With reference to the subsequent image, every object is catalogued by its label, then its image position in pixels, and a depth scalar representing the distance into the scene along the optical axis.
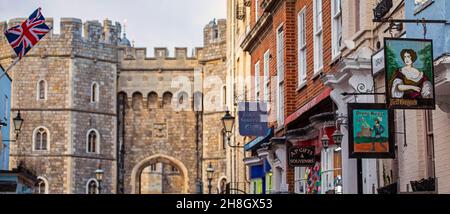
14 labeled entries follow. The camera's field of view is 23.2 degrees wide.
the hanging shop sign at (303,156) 20.48
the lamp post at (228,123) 28.05
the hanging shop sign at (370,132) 14.51
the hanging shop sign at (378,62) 15.26
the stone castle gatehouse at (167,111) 65.88
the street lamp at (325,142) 18.61
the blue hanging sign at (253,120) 26.53
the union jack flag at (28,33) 27.77
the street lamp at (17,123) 30.91
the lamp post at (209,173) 43.12
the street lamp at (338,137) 16.61
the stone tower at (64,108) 62.25
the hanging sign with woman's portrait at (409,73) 12.50
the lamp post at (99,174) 43.84
